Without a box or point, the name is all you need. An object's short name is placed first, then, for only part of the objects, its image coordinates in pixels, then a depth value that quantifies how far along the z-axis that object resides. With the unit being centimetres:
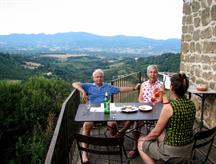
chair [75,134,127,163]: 175
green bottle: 233
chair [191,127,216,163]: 174
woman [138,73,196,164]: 170
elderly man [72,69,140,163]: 279
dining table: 217
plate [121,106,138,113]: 236
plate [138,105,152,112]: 239
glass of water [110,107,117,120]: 221
